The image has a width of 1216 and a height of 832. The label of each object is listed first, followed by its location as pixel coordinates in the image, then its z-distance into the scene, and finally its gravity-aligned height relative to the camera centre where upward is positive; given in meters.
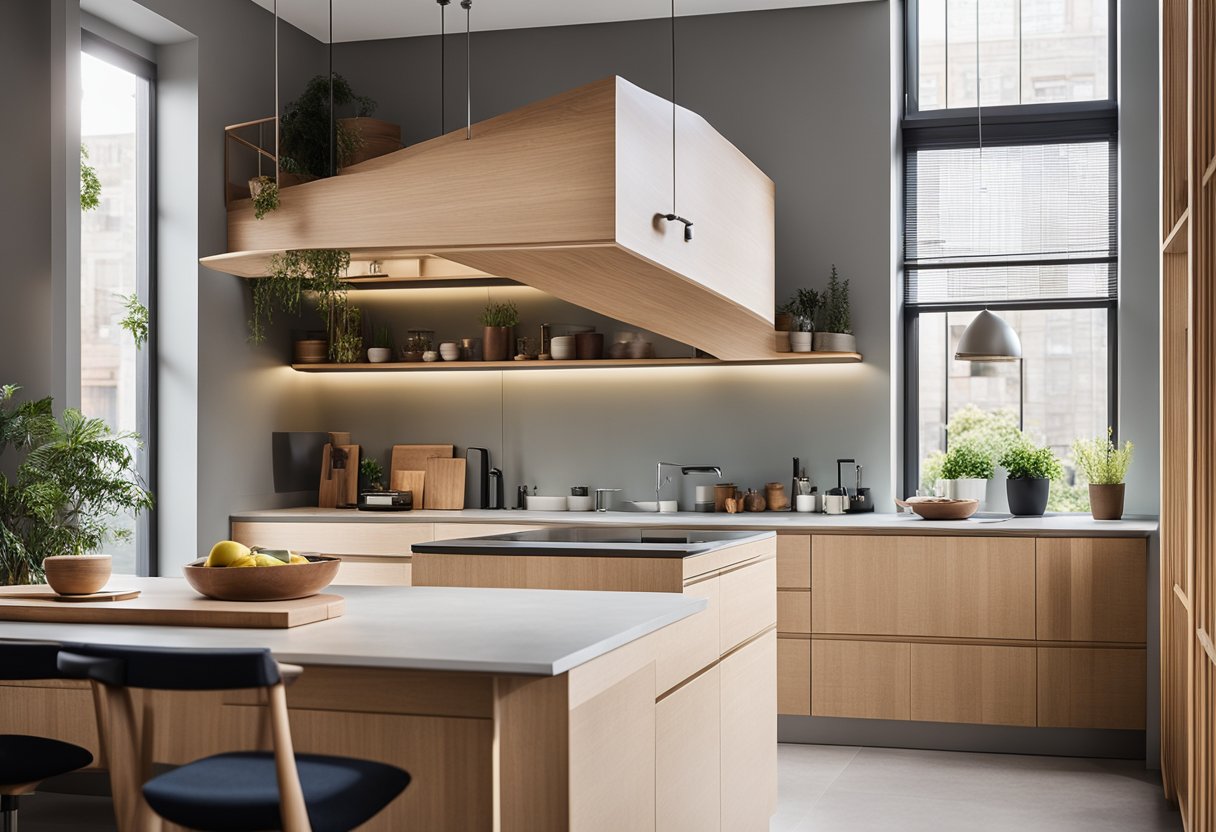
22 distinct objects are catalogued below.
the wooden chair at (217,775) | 1.85 -0.58
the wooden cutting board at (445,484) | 6.84 -0.34
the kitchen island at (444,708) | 2.21 -0.53
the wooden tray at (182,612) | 2.55 -0.39
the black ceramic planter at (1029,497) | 6.09 -0.37
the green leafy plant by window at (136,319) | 5.75 +0.46
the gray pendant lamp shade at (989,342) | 5.77 +0.35
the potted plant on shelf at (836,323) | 6.23 +0.48
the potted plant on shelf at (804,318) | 6.22 +0.51
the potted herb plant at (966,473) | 6.15 -0.26
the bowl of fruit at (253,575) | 2.74 -0.33
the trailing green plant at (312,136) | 6.23 +1.40
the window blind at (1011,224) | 6.42 +1.00
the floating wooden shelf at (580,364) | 6.27 +0.29
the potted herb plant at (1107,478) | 5.79 -0.27
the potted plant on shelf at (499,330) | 6.74 +0.48
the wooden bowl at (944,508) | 5.83 -0.41
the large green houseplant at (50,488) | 4.34 -0.23
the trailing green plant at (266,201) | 4.17 +0.73
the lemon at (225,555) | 2.79 -0.29
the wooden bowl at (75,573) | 2.78 -0.33
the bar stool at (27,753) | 2.18 -0.63
